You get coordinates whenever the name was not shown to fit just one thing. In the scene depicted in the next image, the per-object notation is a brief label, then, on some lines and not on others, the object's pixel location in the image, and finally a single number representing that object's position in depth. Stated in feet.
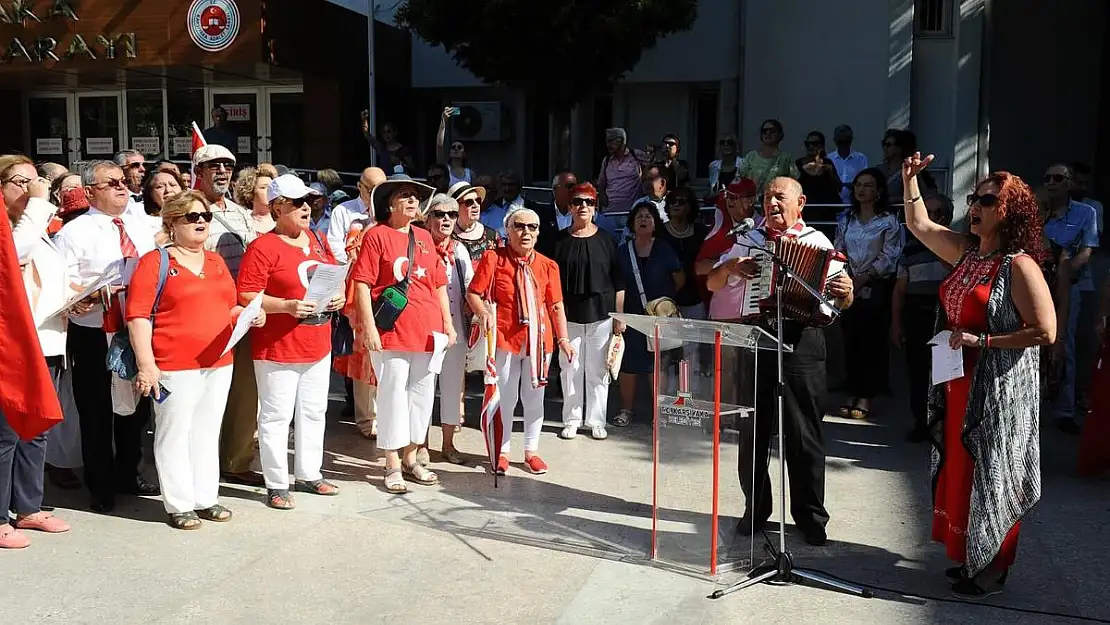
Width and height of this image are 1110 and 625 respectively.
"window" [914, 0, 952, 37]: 47.03
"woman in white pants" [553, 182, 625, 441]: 25.40
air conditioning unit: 59.36
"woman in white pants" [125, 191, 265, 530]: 17.61
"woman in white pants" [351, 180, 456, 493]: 20.42
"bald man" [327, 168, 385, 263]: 24.88
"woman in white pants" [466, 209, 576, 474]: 22.34
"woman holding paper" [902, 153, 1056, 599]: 15.51
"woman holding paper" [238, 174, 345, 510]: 19.26
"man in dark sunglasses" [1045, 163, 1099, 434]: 26.76
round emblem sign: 51.83
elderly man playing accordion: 17.25
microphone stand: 15.97
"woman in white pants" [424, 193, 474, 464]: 22.80
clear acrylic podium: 16.12
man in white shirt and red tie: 18.95
